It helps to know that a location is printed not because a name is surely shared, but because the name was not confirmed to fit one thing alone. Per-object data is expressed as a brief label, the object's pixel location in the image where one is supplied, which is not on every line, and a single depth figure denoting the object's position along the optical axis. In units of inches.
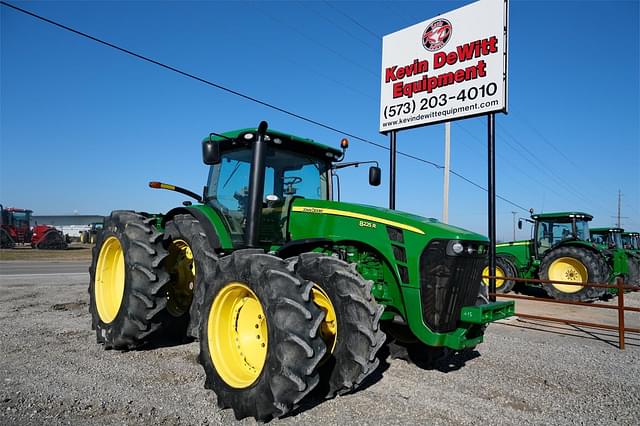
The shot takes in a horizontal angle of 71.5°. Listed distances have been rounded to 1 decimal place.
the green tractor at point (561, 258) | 447.8
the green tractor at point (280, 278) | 132.8
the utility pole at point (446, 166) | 499.5
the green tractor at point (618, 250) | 482.9
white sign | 308.5
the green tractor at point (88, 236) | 1657.2
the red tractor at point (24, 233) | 1173.1
